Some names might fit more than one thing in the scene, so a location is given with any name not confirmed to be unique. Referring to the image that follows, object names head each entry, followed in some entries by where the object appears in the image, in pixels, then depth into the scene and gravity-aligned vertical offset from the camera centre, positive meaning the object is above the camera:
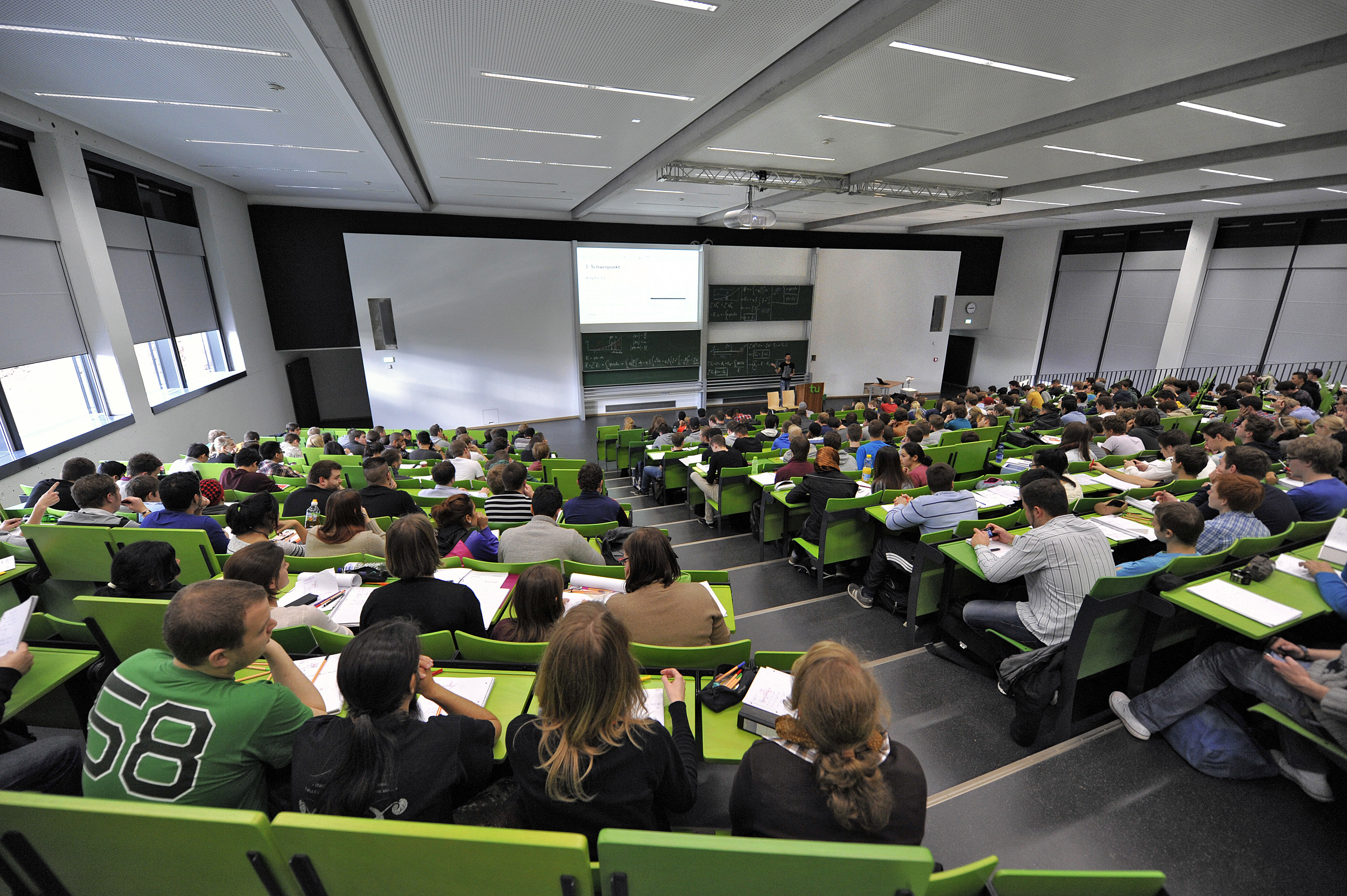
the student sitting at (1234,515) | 2.94 -1.12
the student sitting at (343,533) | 3.13 -1.34
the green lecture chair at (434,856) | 1.16 -1.23
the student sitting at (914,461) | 4.56 -1.33
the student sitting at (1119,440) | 5.41 -1.29
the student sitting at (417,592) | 2.21 -1.20
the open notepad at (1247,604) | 2.32 -1.31
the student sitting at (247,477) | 4.50 -1.47
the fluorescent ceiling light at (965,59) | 3.87 +1.92
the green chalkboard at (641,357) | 12.36 -1.13
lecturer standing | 13.91 -1.57
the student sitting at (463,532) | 3.30 -1.45
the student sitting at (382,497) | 3.85 -1.37
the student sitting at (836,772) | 1.27 -1.15
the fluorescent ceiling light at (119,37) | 3.46 +1.81
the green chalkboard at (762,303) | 13.29 +0.18
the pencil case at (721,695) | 1.90 -1.39
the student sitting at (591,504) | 4.05 -1.48
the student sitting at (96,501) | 3.22 -1.20
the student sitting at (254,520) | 3.04 -1.23
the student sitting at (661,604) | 2.32 -1.29
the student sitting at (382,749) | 1.31 -1.13
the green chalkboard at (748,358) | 13.70 -1.24
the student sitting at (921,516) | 3.48 -1.35
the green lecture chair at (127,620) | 2.10 -1.27
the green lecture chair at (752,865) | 1.11 -1.18
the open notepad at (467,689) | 1.82 -1.37
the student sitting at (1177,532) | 2.73 -1.13
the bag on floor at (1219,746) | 2.36 -1.96
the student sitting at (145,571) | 2.26 -1.14
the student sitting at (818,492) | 4.20 -1.44
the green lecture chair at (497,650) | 2.03 -1.31
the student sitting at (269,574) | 2.15 -1.08
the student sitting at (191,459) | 5.25 -1.56
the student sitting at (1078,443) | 4.95 -1.21
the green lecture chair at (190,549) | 2.96 -1.37
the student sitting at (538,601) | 2.12 -1.17
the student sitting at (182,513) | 3.30 -1.30
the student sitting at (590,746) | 1.35 -1.13
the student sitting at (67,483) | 3.84 -1.29
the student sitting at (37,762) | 1.64 -1.44
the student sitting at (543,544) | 3.10 -1.38
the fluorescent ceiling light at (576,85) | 4.33 +1.88
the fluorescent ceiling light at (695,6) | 3.28 +1.88
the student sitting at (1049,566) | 2.65 -1.28
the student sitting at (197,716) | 1.40 -1.10
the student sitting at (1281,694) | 2.05 -1.62
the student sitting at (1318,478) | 3.48 -1.09
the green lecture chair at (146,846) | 1.23 -1.28
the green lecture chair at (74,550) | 3.13 -1.47
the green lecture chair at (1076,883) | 1.16 -1.26
